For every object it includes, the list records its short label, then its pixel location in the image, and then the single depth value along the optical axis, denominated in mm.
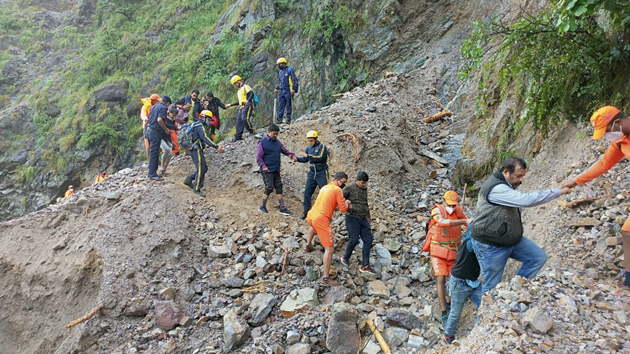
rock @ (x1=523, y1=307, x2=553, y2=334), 2979
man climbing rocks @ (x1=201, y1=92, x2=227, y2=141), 9461
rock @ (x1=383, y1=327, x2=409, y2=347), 4573
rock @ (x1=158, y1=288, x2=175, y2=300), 5713
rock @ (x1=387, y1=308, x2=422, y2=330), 4793
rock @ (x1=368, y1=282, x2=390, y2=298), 5630
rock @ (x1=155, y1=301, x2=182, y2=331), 5418
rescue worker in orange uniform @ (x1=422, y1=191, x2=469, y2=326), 4734
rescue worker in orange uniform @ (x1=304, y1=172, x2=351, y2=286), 5598
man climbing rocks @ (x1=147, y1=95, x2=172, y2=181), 7674
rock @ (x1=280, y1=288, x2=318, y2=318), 5305
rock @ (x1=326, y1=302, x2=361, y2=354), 4582
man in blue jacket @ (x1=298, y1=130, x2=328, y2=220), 6887
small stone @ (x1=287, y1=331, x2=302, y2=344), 4781
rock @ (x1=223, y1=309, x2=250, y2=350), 4984
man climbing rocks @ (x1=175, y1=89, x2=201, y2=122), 9383
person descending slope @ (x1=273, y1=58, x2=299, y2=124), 9922
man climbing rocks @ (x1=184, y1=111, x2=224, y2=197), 7551
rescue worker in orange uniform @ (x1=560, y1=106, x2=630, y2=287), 3139
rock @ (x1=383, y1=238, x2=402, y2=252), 6512
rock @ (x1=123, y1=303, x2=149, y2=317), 5605
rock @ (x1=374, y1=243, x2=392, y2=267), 6241
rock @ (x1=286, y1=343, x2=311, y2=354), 4594
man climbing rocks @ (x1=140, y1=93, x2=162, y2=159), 8883
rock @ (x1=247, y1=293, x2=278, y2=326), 5301
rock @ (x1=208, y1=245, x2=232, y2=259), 6437
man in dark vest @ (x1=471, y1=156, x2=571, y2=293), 3312
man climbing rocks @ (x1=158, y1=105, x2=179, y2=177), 7926
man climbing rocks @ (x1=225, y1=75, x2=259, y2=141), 9172
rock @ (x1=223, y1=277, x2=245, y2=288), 5911
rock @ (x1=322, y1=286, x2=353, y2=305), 5426
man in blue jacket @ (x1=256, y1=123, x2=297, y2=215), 6969
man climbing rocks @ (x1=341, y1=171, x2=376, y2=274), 5750
